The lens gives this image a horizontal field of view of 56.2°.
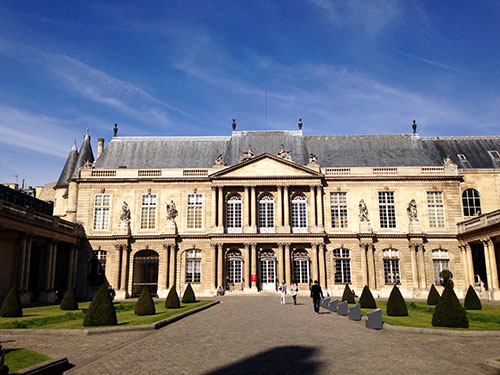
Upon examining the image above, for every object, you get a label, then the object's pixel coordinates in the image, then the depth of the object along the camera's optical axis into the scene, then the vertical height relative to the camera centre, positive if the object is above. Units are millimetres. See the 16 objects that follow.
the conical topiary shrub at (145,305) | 19391 -1250
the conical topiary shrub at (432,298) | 25216 -1434
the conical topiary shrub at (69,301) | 23312 -1283
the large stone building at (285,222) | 36906 +4111
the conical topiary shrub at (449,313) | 14711 -1302
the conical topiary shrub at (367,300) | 22641 -1333
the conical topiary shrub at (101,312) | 15000 -1177
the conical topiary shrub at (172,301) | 23172 -1314
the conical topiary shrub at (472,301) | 22500 -1435
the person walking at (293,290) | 25555 -933
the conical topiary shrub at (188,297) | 27219 -1319
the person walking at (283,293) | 26231 -1131
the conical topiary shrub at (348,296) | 25797 -1296
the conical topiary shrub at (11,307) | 19438 -1274
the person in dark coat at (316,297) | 21016 -1079
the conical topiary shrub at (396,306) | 18953 -1369
